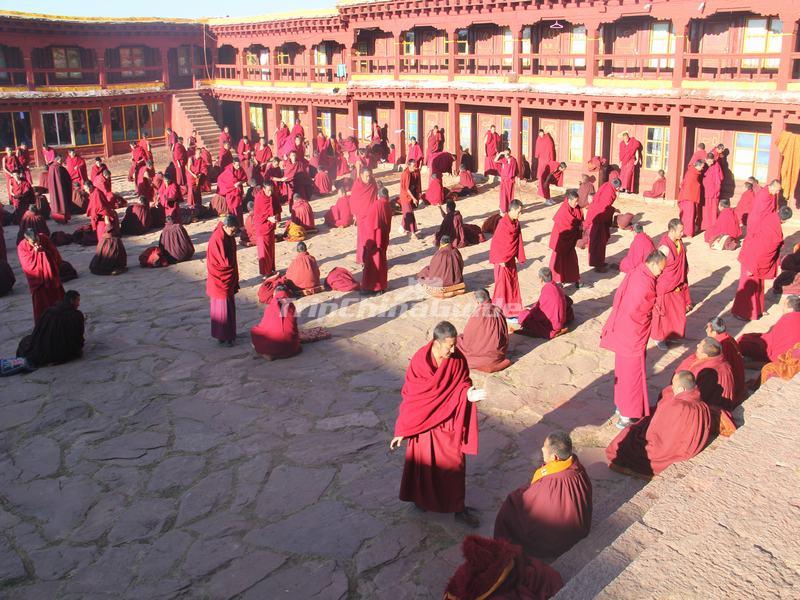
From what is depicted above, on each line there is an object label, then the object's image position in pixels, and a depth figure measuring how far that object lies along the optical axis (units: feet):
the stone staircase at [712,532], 13.19
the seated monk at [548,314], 32.65
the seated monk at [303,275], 40.19
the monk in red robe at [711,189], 47.24
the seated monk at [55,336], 31.50
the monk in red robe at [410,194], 52.11
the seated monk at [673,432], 20.61
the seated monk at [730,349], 24.76
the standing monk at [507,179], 54.39
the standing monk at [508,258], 34.42
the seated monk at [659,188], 59.11
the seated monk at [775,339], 27.53
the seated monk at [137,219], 55.72
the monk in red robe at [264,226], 42.96
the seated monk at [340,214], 55.93
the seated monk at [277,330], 31.40
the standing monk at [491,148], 70.44
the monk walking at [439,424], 19.17
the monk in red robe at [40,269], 34.50
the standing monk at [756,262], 33.47
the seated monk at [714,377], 23.73
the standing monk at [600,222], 41.11
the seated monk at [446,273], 39.29
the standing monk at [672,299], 31.53
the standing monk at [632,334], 23.79
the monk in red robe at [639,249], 33.70
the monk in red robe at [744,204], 45.91
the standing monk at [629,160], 61.62
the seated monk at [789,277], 37.19
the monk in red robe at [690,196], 46.80
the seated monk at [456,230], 46.83
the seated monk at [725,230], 45.65
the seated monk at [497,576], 14.43
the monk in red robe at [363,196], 39.58
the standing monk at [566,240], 37.47
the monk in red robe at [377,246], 38.88
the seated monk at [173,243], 48.06
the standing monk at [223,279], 32.22
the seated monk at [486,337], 29.58
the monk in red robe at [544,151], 64.59
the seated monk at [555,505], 17.60
